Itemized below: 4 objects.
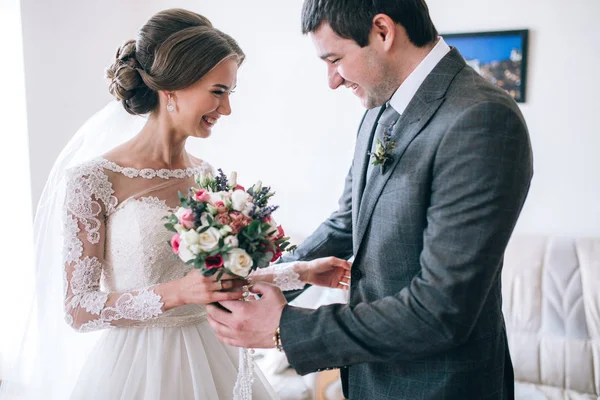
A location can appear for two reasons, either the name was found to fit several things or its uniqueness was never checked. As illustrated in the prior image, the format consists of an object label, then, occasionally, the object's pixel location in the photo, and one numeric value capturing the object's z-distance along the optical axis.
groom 1.18
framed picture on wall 3.34
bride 1.68
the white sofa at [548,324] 2.99
